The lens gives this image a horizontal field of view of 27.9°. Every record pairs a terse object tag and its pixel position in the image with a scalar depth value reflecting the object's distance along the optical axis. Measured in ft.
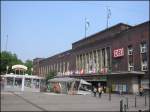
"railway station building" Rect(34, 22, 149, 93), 159.43
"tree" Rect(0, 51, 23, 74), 333.21
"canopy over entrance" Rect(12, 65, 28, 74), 239.30
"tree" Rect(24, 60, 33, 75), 416.67
